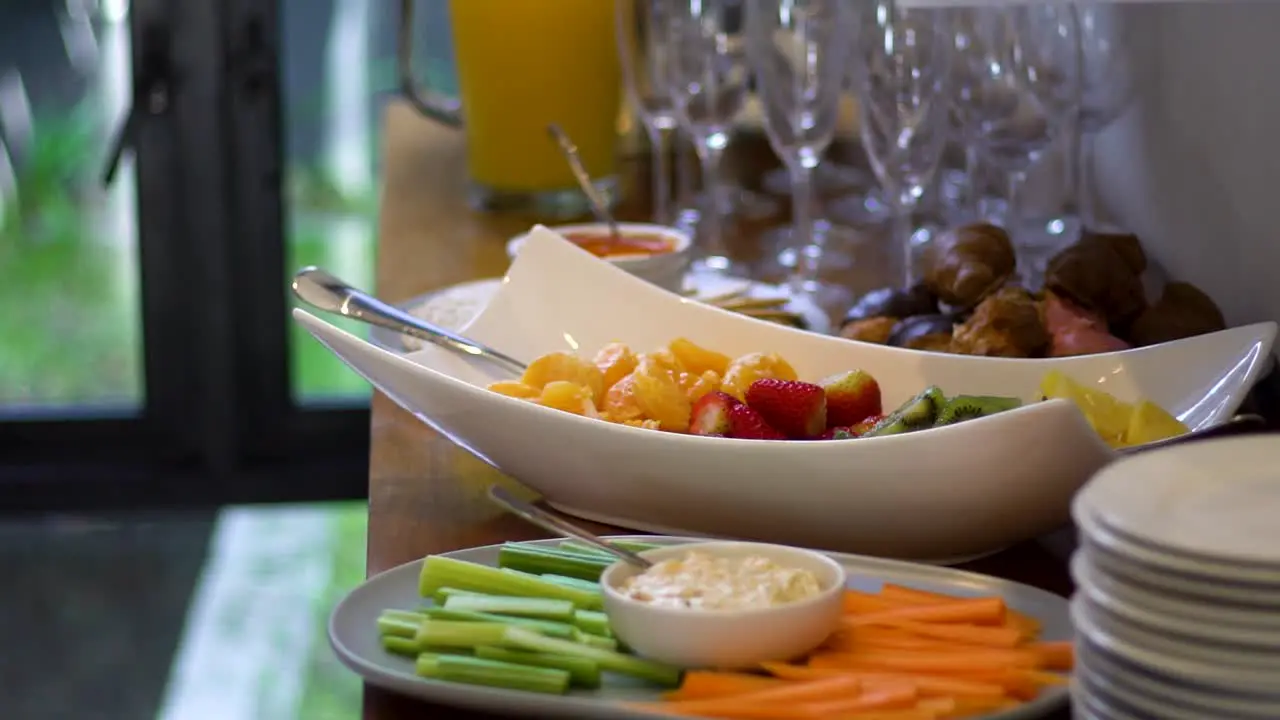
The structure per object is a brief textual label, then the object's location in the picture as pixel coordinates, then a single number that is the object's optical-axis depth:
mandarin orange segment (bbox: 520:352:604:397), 1.81
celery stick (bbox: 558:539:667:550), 1.61
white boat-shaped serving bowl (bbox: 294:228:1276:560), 1.62
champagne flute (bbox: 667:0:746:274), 2.63
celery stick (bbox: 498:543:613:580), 1.60
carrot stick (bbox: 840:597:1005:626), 1.53
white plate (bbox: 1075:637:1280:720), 1.34
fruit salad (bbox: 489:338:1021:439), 1.73
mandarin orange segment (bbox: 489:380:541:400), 1.80
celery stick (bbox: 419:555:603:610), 1.56
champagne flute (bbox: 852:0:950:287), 2.27
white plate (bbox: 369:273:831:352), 2.12
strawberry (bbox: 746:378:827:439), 1.75
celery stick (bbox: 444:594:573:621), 1.54
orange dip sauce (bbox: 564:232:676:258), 2.36
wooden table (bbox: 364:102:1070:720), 1.71
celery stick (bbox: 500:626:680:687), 1.50
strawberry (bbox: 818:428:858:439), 1.75
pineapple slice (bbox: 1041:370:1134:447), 1.75
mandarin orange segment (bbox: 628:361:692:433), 1.77
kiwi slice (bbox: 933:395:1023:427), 1.71
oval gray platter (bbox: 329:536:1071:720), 1.48
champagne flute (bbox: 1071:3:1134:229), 2.35
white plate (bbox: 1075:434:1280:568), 1.32
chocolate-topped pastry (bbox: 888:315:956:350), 2.02
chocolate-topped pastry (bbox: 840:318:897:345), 2.06
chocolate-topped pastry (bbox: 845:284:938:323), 2.09
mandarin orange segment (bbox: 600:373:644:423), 1.77
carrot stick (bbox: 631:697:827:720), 1.46
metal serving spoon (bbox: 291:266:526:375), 1.94
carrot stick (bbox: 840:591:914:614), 1.56
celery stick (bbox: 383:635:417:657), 1.53
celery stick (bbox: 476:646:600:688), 1.50
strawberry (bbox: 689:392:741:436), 1.73
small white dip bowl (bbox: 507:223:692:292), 2.27
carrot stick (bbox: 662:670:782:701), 1.48
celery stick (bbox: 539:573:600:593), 1.58
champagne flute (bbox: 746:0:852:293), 2.42
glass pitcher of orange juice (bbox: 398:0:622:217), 3.02
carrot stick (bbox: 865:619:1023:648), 1.51
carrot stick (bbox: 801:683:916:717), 1.45
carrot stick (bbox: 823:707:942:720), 1.45
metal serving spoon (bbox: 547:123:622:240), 2.40
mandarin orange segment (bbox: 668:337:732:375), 1.86
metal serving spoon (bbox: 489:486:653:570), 1.59
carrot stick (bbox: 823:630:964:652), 1.52
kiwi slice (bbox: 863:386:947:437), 1.71
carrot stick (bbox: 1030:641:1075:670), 1.51
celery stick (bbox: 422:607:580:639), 1.53
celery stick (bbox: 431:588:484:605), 1.57
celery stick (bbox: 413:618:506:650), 1.51
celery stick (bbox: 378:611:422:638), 1.54
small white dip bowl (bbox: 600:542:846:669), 1.49
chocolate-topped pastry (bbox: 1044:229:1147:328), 2.01
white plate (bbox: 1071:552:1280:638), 1.33
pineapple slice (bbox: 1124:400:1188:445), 1.72
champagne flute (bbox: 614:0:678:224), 2.84
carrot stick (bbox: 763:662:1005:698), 1.47
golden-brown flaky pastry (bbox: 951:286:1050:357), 1.96
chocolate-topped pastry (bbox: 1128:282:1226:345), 1.99
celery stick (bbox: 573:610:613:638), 1.53
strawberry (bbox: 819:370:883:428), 1.80
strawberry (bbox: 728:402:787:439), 1.72
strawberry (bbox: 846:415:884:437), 1.76
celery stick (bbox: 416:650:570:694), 1.49
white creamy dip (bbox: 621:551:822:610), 1.51
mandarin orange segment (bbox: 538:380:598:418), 1.77
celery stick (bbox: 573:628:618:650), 1.52
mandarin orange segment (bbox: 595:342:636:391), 1.83
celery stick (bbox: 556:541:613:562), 1.62
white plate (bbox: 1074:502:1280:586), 1.32
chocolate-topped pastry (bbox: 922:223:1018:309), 2.05
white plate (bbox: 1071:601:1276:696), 1.33
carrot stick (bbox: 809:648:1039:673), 1.49
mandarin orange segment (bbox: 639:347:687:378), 1.83
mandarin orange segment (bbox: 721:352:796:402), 1.81
